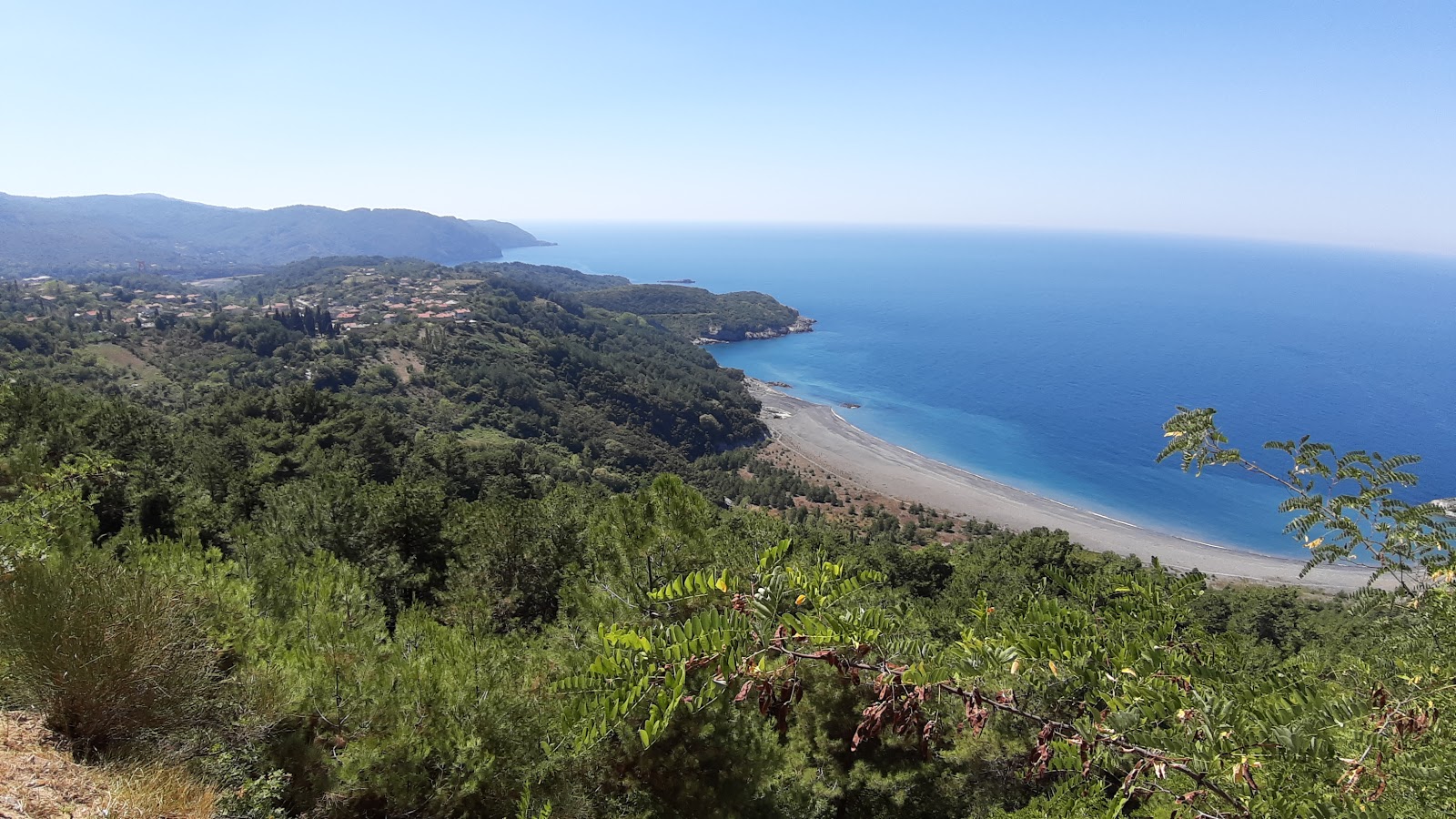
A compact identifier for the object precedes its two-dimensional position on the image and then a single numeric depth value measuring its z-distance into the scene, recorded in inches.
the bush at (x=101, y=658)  197.3
